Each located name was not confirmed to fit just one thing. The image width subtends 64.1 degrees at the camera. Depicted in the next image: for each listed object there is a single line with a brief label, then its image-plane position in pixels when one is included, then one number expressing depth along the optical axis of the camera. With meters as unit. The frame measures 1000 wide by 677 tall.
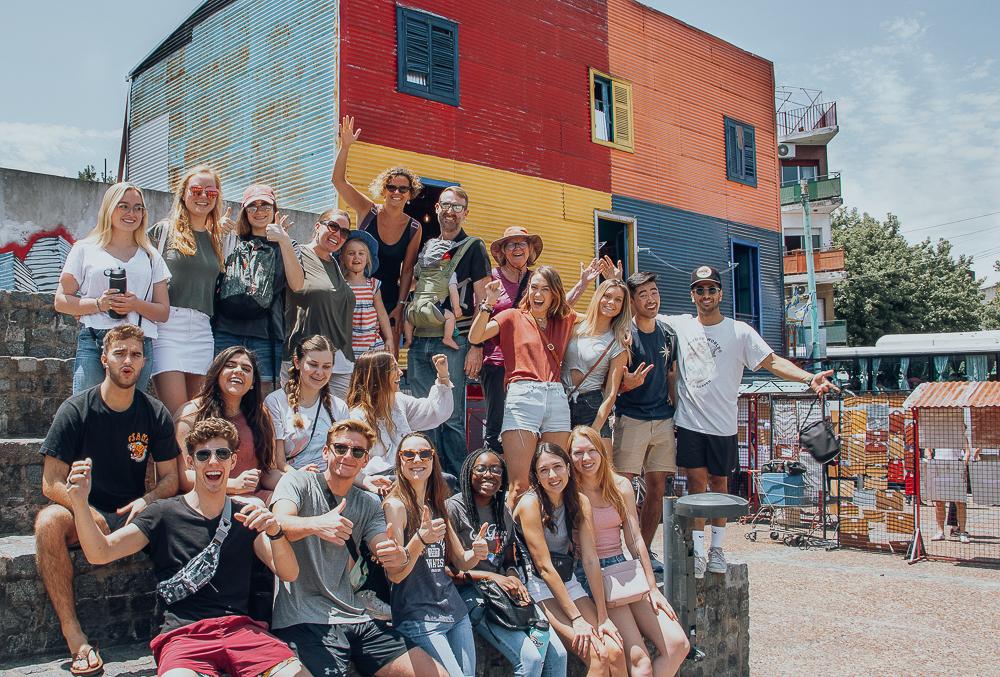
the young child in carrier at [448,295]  5.74
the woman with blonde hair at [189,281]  4.60
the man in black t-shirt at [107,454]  3.69
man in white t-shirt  5.87
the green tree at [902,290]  35.66
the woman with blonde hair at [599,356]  5.75
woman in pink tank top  4.96
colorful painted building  12.62
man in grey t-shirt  3.66
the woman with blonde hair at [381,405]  4.89
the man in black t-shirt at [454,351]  5.88
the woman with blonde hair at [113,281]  4.30
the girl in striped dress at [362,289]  5.72
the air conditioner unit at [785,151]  27.53
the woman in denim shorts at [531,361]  5.26
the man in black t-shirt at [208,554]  3.37
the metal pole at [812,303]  24.66
